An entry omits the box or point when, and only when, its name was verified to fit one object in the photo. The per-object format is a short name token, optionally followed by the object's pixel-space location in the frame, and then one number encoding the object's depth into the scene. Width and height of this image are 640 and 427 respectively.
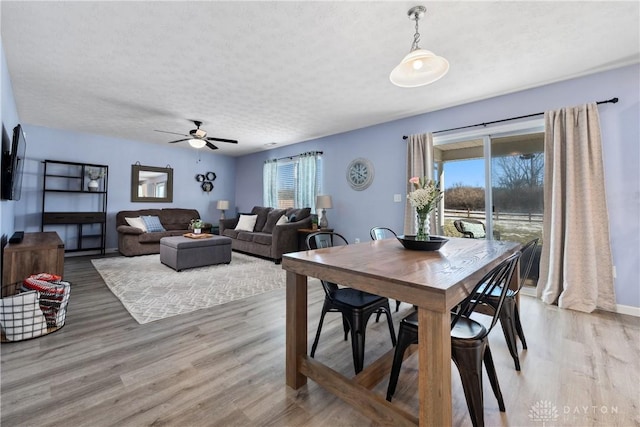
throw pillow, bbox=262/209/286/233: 5.86
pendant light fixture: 1.74
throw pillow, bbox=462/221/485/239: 3.73
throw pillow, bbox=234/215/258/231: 6.19
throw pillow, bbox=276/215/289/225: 5.35
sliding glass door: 3.39
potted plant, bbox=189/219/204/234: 4.96
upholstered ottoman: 4.17
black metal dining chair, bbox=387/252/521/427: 1.24
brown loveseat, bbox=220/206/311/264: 4.94
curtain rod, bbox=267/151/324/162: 5.71
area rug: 2.85
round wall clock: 4.85
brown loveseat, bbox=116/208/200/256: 5.33
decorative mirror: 6.28
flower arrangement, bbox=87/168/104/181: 5.66
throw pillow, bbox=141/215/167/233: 5.81
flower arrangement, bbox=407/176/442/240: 1.92
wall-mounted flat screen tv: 2.60
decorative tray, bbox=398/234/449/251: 1.88
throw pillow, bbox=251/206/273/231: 6.22
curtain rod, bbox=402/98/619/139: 2.78
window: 5.77
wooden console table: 2.59
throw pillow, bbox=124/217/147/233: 5.66
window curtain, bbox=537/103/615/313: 2.80
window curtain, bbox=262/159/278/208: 6.65
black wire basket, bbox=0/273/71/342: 2.08
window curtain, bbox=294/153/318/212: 5.77
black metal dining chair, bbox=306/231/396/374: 1.69
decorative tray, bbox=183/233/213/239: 4.59
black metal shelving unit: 5.26
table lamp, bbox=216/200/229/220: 7.26
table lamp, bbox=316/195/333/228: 5.16
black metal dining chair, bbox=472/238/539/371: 1.79
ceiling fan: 4.45
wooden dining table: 1.06
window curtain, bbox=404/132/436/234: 4.01
